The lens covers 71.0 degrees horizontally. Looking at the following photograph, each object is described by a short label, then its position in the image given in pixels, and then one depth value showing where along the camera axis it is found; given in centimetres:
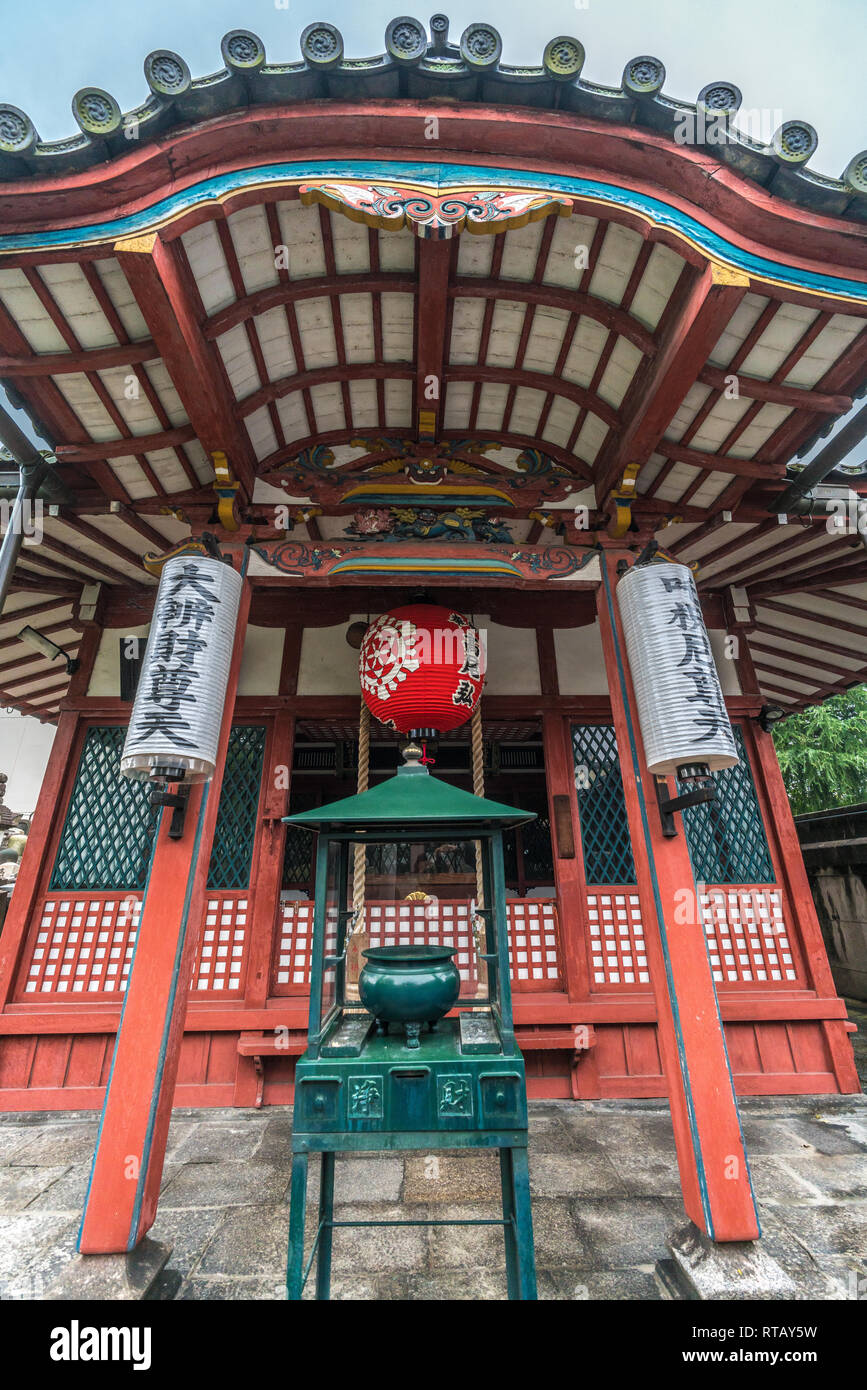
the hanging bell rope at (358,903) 504
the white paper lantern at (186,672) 373
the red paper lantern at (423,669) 482
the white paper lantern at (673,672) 391
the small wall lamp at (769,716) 653
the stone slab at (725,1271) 292
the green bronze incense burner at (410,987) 296
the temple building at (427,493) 344
